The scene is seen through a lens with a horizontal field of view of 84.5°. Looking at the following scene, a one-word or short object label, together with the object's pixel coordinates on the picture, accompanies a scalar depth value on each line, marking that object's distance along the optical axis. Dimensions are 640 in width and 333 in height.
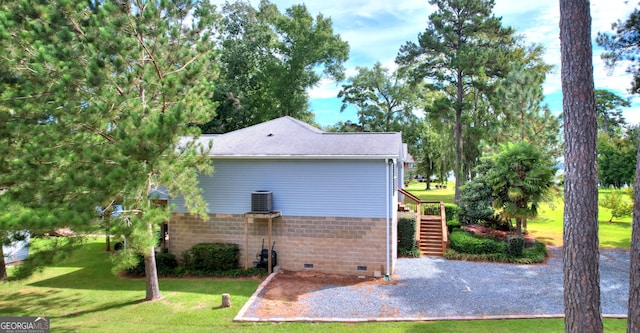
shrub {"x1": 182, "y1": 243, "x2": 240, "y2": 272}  12.58
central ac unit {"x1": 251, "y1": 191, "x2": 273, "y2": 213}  12.13
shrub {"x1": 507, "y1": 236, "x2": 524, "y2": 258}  14.24
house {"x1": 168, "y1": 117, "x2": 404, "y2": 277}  11.84
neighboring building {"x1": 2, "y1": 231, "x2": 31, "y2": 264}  14.33
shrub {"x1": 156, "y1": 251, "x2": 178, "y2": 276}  12.85
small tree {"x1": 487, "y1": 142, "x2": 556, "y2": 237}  14.07
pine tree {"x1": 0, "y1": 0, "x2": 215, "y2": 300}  7.49
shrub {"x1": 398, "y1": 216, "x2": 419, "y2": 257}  15.02
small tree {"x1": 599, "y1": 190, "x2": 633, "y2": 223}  21.05
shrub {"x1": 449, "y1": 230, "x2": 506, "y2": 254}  14.54
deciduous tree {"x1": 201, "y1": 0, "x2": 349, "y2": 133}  29.59
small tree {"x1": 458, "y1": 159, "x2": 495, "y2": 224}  17.41
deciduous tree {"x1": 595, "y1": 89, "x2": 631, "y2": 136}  48.56
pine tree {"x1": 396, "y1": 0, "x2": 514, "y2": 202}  24.23
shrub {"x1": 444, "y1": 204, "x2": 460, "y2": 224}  19.05
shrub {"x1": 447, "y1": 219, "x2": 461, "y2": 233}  17.76
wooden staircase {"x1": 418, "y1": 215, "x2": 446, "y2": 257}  15.32
